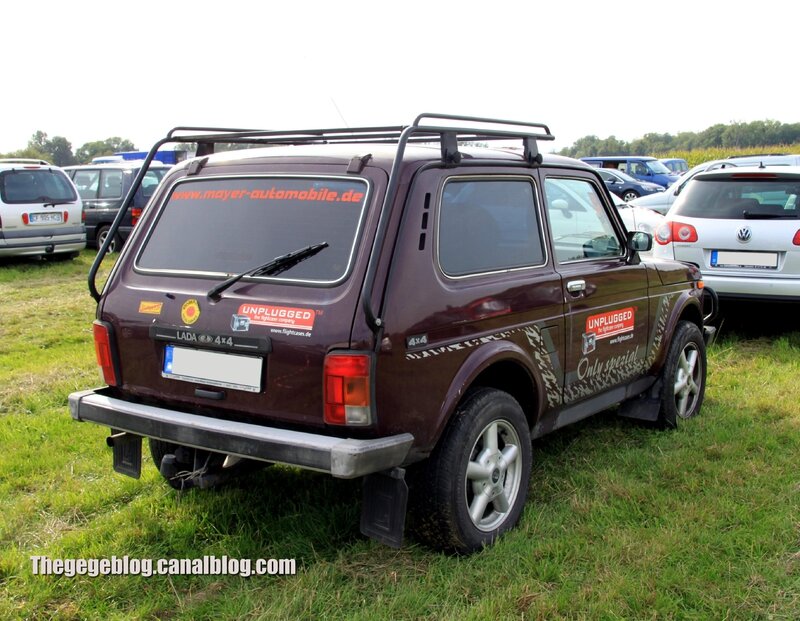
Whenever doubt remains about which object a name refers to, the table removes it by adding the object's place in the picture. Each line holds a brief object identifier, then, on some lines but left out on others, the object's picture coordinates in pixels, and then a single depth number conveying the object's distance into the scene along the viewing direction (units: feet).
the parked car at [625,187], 87.92
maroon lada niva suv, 10.90
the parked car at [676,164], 119.35
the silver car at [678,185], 50.16
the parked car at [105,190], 53.83
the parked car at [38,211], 44.34
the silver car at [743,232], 24.75
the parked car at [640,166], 101.65
